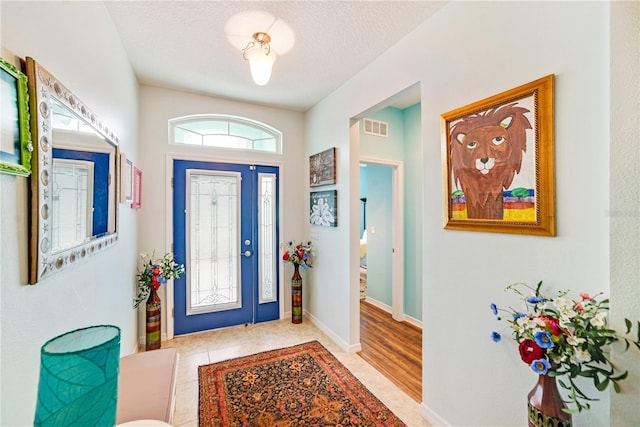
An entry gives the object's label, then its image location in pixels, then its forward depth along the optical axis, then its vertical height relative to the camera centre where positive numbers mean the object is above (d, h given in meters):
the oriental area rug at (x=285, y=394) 1.90 -1.42
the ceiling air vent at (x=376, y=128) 3.56 +1.15
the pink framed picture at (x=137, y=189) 2.61 +0.26
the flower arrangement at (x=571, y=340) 1.05 -0.50
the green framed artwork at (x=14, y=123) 0.77 +0.27
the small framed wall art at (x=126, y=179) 2.08 +0.29
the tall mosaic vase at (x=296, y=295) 3.57 -1.06
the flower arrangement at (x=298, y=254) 3.57 -0.52
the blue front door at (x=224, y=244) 3.27 -0.37
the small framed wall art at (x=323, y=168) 3.09 +0.56
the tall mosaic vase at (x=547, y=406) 1.14 -0.82
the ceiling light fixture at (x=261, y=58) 1.91 +1.10
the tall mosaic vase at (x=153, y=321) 2.80 -1.09
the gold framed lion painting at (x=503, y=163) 1.30 +0.28
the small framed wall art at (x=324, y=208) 3.07 +0.08
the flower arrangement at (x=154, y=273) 2.82 -0.62
